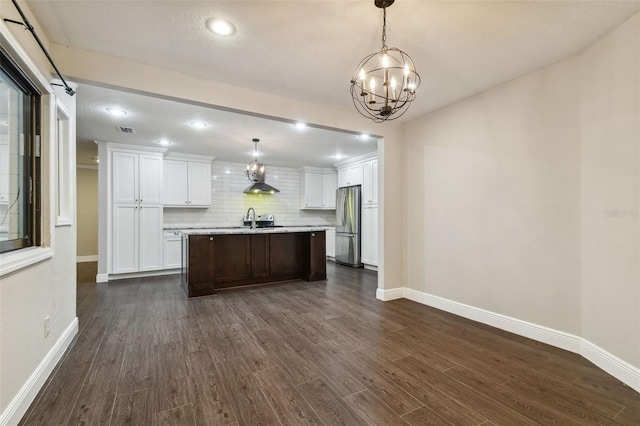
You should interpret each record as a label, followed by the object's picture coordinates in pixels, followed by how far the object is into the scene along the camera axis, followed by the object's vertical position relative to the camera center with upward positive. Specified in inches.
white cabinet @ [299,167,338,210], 291.4 +26.5
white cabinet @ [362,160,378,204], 232.4 +26.3
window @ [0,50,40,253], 65.4 +14.0
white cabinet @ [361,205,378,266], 230.5 -18.3
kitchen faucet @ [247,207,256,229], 257.7 -5.4
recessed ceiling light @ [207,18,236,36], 77.2 +52.4
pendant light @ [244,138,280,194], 198.2 +29.8
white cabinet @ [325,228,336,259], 288.0 -29.3
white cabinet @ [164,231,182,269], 218.6 -28.6
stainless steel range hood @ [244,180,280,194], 242.6 +21.9
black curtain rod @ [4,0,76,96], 56.8 +40.4
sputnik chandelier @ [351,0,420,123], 67.3 +51.4
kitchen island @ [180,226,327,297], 162.1 -28.7
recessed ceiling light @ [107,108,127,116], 138.1 +50.9
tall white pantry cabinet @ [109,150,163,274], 198.4 +1.7
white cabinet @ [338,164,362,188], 250.1 +35.4
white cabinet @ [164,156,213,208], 229.1 +26.0
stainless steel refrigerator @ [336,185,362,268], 247.4 -11.3
